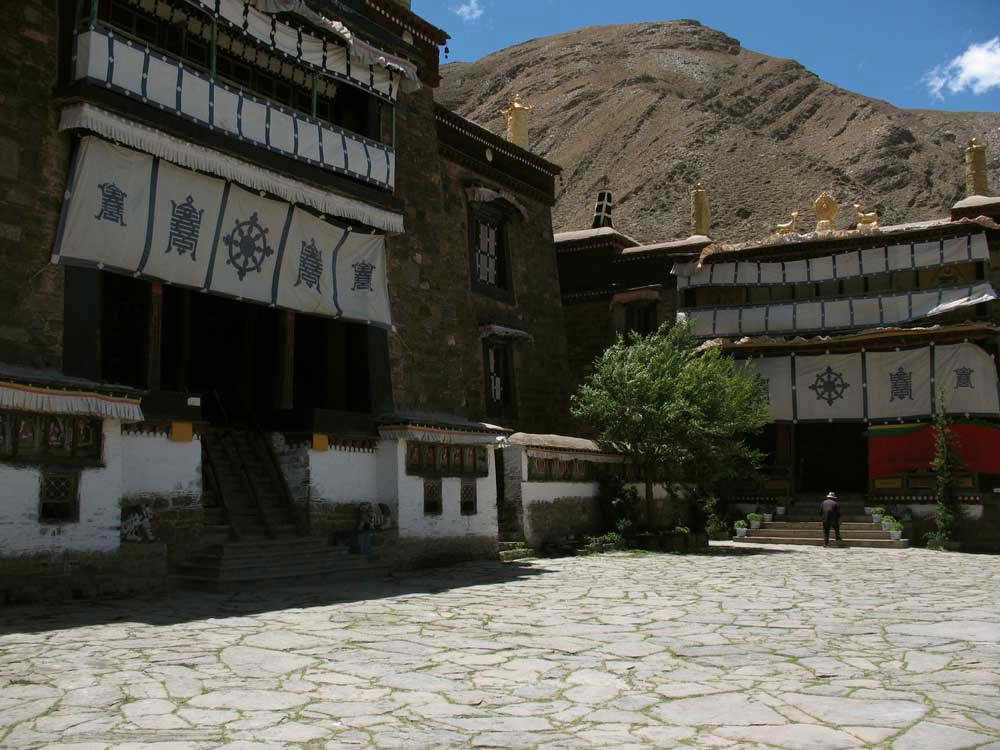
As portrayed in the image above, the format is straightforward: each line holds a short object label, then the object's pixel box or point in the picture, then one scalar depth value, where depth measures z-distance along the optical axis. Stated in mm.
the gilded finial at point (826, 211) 29642
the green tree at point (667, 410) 20172
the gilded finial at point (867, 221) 28297
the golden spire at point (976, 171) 29531
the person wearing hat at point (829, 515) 22328
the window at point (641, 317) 28672
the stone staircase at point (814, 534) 23031
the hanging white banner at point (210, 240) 11984
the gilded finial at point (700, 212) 31844
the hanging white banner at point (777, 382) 27047
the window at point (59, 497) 10664
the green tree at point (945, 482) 22844
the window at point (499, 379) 23469
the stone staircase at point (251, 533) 12281
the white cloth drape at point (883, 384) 24859
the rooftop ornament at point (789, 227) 29312
